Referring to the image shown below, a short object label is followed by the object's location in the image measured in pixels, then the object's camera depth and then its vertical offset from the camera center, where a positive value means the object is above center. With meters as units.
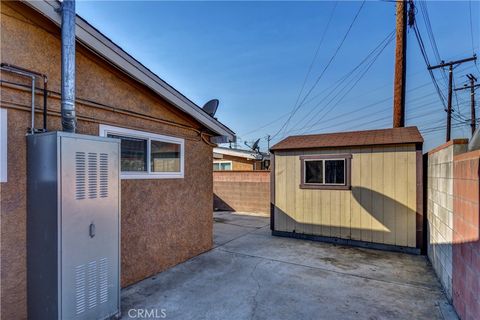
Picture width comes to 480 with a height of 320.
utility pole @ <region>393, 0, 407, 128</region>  7.87 +2.95
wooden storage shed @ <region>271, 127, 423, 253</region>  5.71 -0.55
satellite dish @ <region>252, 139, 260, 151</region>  16.70 +1.27
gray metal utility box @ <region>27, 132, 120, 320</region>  2.55 -0.63
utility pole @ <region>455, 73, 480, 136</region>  16.31 +4.51
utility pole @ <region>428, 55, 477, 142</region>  14.45 +4.99
